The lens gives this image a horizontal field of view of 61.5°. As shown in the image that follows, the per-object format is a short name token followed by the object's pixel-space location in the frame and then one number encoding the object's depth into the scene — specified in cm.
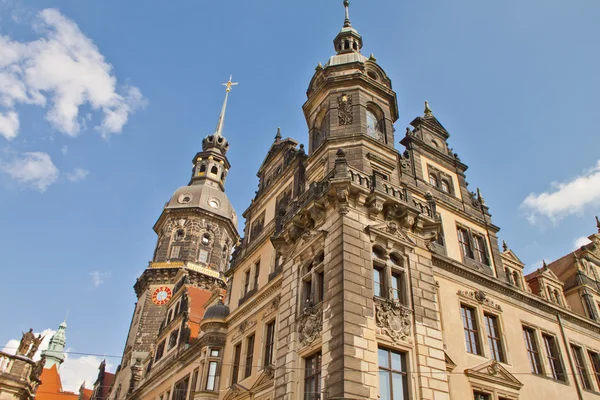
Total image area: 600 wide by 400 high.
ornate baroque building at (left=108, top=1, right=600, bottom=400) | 1761
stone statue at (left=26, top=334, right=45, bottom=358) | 3244
